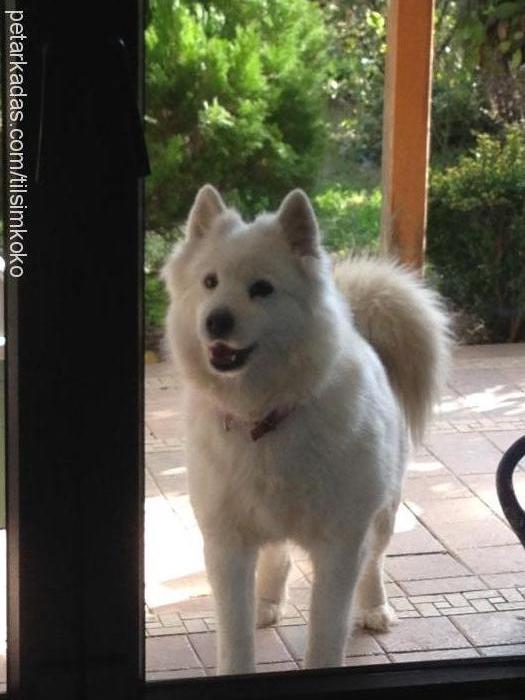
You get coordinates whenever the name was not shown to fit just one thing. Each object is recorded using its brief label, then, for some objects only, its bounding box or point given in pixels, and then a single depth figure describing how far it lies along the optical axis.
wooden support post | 3.13
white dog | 1.97
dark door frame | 1.65
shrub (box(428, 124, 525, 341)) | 4.02
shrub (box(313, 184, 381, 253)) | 3.10
